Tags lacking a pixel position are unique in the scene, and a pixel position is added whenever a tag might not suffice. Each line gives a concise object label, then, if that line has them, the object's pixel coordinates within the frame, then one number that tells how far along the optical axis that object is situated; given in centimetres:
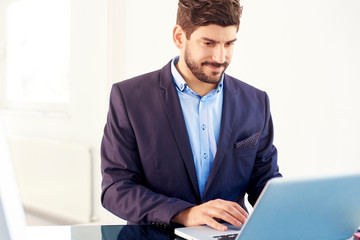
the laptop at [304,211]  93
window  424
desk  120
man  161
